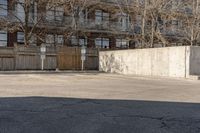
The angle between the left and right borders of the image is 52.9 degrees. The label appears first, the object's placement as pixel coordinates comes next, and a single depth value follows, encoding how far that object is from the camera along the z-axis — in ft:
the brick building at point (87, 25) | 70.01
